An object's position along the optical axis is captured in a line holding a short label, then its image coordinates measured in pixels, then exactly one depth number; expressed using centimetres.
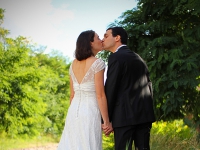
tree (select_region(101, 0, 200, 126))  733
